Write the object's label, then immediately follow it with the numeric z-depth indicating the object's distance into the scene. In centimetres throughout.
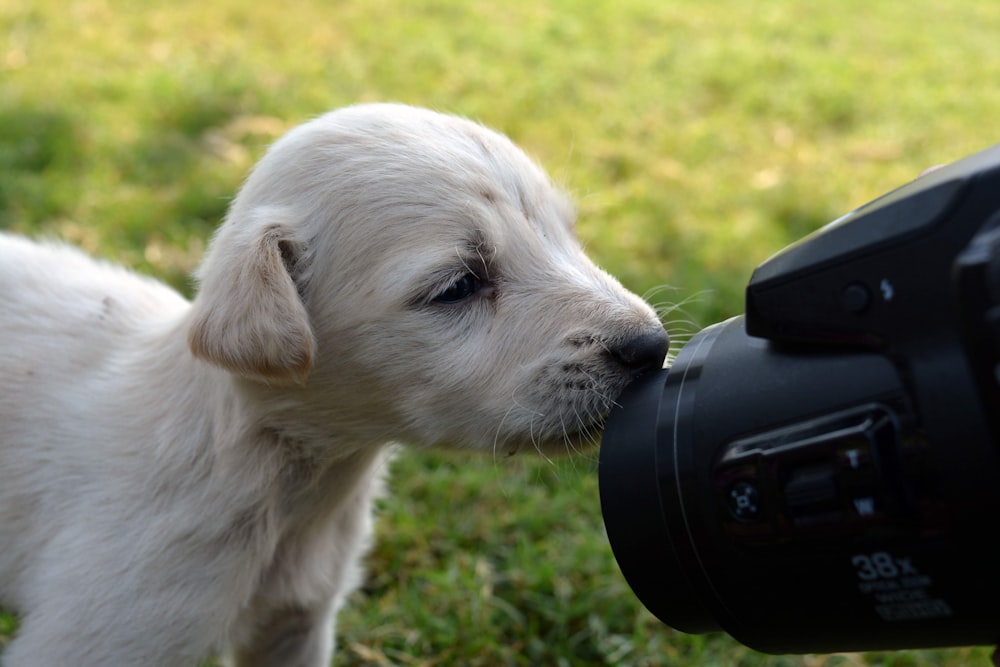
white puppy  57
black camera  48
